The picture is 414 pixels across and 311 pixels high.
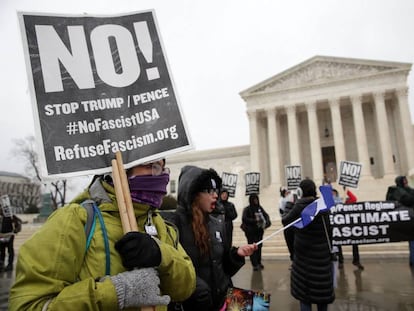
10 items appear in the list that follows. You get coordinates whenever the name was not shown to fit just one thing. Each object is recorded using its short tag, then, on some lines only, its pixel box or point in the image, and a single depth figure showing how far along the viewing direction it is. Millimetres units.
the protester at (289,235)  6247
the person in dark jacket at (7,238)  11106
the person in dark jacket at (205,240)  2596
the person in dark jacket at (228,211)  7616
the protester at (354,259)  9250
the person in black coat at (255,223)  9656
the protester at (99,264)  1303
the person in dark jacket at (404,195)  8438
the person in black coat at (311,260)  3928
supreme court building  32656
